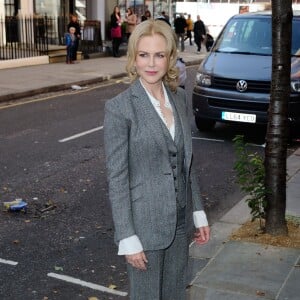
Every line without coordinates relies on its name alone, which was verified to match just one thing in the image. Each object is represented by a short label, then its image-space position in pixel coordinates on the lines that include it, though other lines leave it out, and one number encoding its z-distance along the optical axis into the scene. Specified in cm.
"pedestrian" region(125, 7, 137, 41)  2494
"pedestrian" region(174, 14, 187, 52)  2756
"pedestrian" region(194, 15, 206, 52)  2809
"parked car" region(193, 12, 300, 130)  905
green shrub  510
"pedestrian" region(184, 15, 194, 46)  3220
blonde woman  270
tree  484
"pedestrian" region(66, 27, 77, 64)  1979
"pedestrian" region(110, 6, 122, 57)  2259
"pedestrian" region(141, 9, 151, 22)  2542
